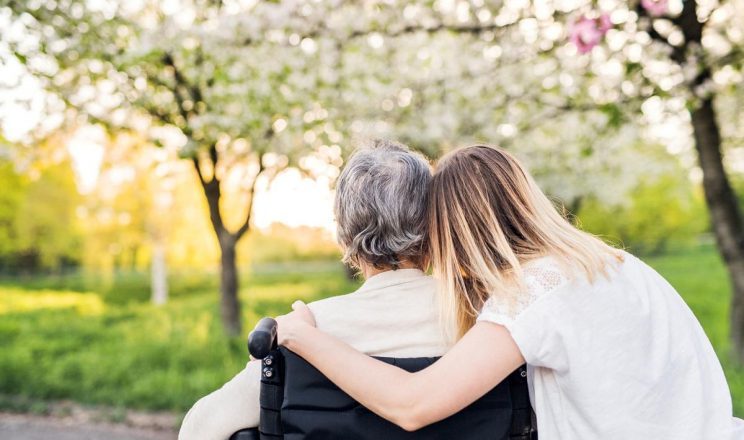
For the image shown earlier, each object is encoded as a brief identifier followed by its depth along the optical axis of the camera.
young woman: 1.59
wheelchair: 1.70
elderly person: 1.82
